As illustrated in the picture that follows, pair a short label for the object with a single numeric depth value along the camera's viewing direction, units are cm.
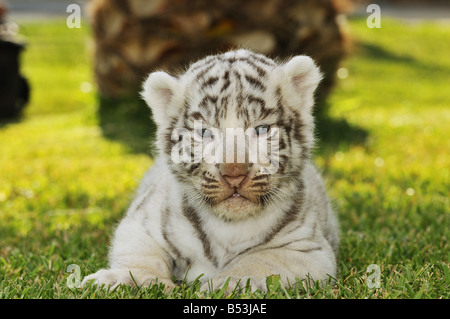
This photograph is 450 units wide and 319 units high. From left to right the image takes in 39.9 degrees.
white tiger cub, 309
